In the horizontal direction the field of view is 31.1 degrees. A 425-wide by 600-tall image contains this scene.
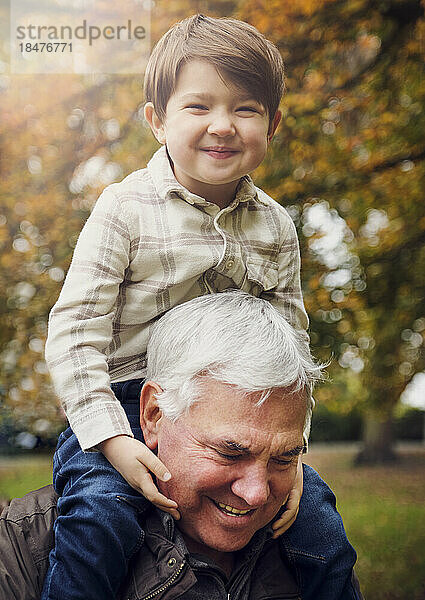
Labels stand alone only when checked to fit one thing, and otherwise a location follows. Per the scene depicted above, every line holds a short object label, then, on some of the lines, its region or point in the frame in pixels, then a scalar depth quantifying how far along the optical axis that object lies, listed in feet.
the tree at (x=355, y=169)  11.53
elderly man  4.17
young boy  4.17
